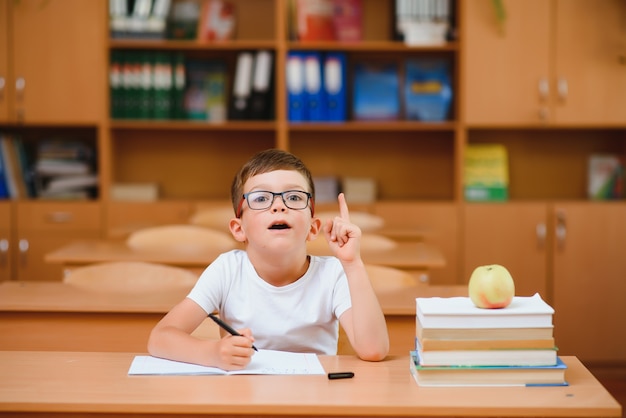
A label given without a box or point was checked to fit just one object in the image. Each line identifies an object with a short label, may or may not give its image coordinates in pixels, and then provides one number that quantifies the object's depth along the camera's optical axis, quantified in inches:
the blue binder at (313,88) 189.0
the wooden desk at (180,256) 131.0
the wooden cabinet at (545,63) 184.2
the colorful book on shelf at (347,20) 193.5
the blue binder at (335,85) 190.1
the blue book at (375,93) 196.1
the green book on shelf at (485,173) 191.2
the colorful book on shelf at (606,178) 195.6
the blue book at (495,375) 61.6
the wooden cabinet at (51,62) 189.3
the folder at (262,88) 189.3
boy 70.7
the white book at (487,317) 61.3
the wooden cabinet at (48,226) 191.0
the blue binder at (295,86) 188.2
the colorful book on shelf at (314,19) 190.7
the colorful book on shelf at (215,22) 193.0
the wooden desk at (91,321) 98.9
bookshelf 184.9
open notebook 65.6
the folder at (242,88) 190.7
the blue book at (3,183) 193.3
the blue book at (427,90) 193.2
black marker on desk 64.2
